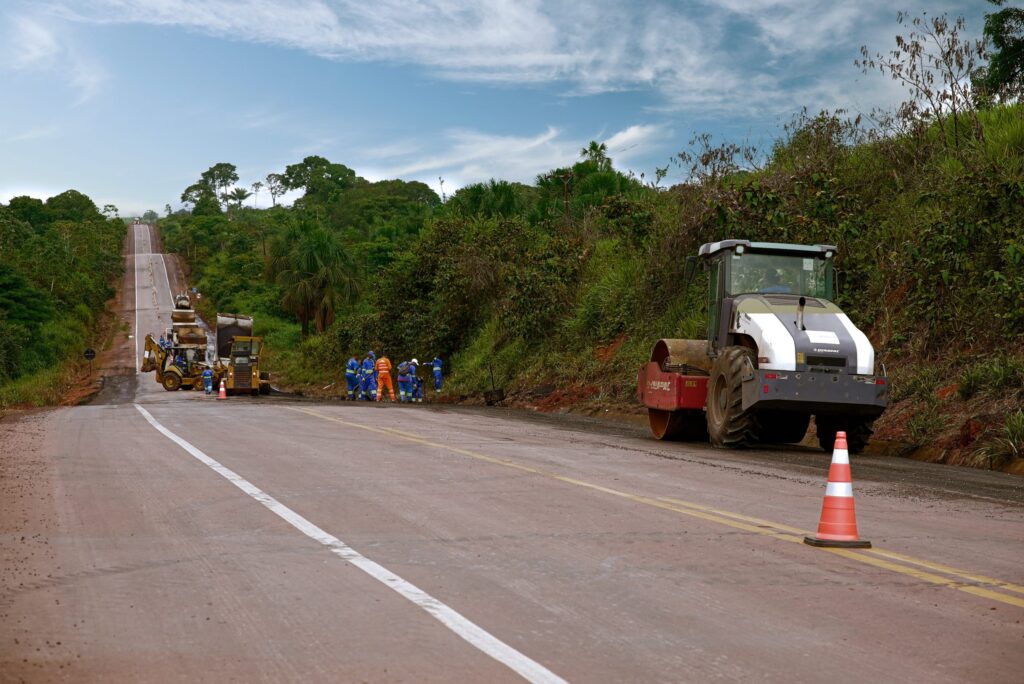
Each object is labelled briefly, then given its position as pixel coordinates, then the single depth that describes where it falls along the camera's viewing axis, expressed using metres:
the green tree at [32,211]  154.00
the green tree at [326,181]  187.00
